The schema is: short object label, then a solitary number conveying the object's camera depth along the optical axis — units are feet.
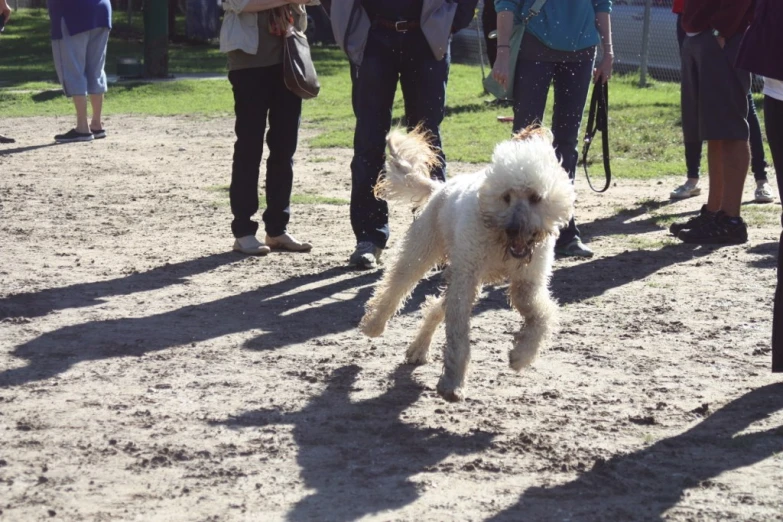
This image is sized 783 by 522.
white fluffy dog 15.65
